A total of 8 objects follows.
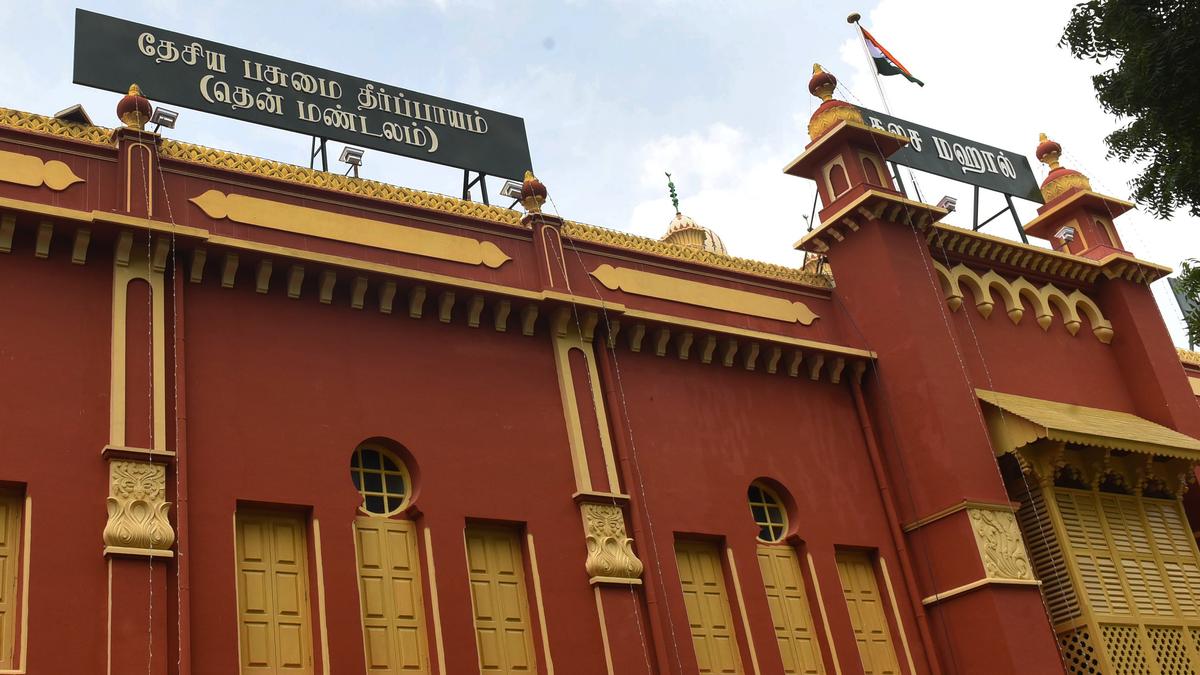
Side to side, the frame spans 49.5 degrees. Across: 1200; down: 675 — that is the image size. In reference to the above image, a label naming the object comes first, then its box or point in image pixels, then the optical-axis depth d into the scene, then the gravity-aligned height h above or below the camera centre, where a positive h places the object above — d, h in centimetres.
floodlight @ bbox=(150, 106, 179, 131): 1388 +854
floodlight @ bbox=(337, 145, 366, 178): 1606 +900
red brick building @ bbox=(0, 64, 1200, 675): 1148 +475
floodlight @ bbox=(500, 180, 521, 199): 1688 +872
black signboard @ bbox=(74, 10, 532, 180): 1454 +964
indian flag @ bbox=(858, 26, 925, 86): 2170 +1211
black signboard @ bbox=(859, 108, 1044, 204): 2102 +1043
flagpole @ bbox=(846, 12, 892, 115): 2158 +1277
